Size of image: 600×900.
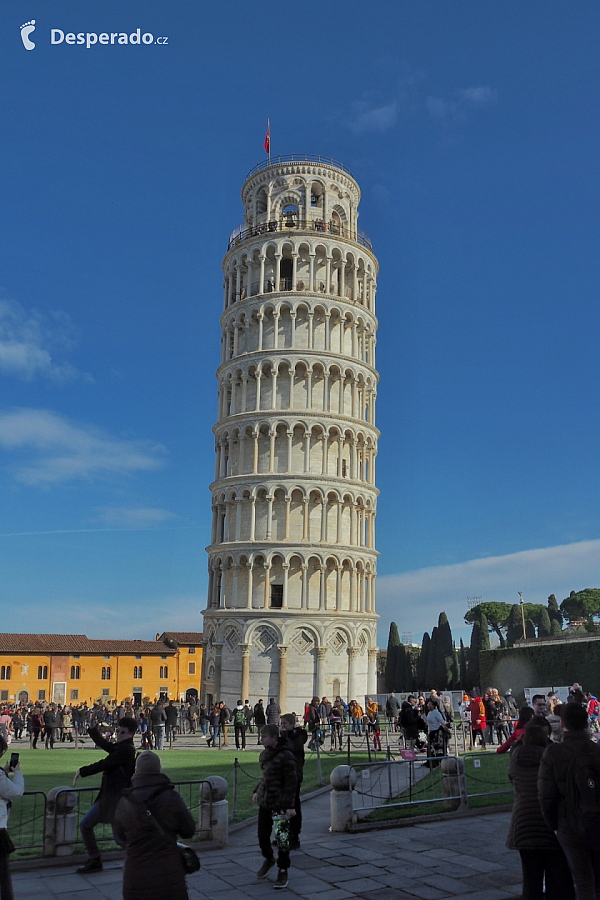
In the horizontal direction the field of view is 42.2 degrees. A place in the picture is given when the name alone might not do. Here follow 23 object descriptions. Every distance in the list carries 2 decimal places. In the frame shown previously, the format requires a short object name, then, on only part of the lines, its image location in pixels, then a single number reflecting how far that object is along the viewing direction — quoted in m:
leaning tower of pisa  48.22
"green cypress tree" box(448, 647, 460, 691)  82.62
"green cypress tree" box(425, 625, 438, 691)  83.75
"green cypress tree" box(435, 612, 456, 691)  82.56
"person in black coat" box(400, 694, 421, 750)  22.44
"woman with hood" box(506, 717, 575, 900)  7.54
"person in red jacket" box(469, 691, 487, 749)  24.55
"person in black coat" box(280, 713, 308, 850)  10.78
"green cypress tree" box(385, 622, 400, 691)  86.56
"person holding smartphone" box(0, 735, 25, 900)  7.64
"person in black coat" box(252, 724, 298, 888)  10.00
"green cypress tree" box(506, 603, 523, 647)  97.06
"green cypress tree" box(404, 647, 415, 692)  83.80
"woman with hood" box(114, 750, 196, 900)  6.00
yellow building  84.69
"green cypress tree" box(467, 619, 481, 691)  78.62
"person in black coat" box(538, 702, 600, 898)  7.04
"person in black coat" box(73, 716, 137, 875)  9.67
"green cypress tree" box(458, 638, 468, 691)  80.19
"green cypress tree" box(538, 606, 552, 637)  96.44
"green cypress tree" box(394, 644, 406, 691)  85.50
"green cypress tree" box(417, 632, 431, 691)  85.69
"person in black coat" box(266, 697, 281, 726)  31.98
